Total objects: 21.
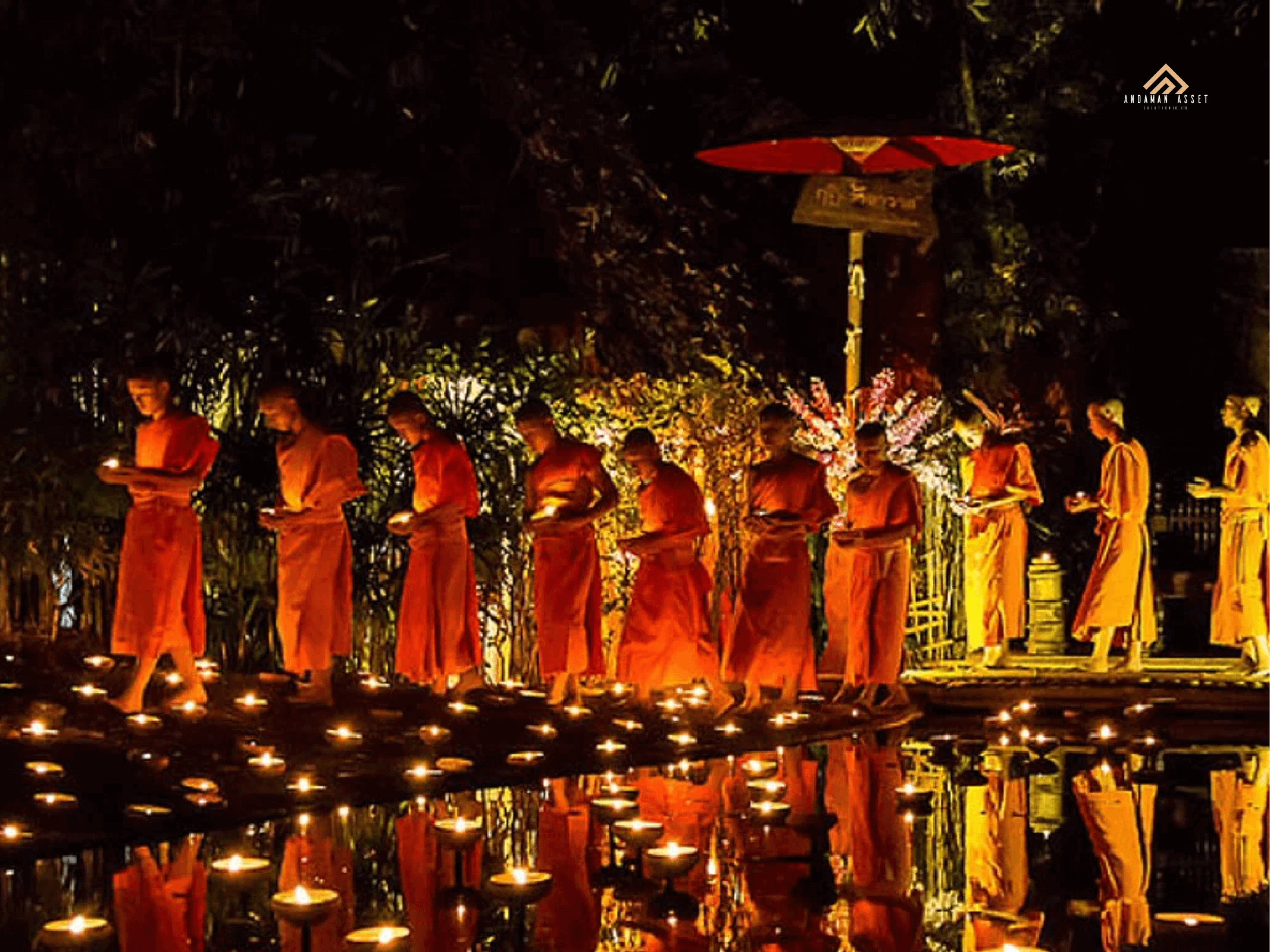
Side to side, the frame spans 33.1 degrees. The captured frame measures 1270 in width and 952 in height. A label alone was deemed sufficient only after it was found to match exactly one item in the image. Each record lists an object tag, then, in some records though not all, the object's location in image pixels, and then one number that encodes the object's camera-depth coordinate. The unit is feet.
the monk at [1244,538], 43.57
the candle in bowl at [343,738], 31.76
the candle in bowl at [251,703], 33.71
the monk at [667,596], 36.52
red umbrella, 44.34
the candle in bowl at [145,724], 30.96
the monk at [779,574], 36.50
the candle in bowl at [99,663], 36.35
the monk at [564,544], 35.99
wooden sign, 44.16
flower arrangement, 44.60
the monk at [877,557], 37.68
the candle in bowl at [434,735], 32.50
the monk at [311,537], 34.09
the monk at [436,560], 35.60
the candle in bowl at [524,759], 31.45
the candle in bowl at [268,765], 28.91
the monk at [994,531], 44.83
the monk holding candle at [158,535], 31.91
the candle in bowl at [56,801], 25.80
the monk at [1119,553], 43.37
